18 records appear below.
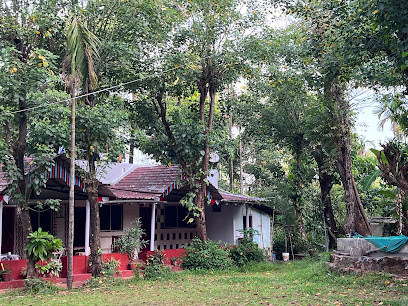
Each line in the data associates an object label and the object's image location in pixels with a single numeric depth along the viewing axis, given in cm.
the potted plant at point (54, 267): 1181
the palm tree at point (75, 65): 1130
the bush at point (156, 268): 1395
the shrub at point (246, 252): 1758
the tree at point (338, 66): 1158
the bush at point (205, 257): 1585
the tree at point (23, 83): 1094
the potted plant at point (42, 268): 1149
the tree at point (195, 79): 1497
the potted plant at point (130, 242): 1452
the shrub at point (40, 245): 1121
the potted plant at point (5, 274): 1179
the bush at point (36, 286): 1115
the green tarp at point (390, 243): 1171
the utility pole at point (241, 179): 2734
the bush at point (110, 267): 1303
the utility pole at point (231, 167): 2945
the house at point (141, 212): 1424
